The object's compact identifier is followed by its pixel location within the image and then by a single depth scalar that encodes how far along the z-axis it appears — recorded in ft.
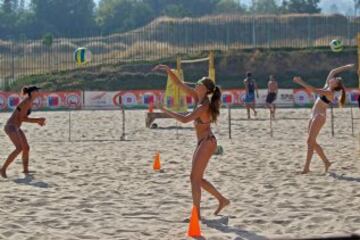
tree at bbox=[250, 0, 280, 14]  494.59
